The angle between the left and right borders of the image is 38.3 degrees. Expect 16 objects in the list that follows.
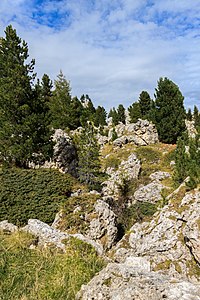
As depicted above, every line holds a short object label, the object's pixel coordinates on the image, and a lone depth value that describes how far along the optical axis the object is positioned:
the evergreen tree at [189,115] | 45.17
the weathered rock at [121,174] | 19.31
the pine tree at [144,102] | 42.72
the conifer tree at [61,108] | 33.53
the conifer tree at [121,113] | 46.56
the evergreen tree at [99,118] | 40.48
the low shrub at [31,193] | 12.98
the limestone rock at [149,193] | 17.97
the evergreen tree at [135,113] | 40.25
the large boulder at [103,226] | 12.00
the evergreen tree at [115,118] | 43.69
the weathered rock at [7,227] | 6.44
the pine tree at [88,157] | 19.34
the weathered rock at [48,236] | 5.32
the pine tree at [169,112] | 30.00
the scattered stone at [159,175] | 21.34
